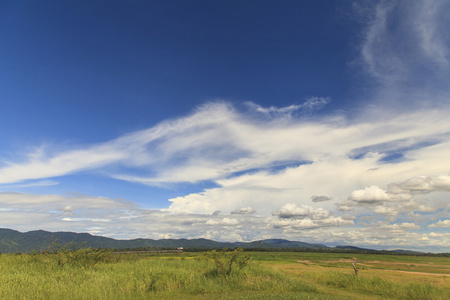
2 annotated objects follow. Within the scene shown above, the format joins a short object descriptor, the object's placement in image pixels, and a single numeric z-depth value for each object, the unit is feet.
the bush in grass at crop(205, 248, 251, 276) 80.66
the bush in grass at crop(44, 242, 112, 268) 77.56
